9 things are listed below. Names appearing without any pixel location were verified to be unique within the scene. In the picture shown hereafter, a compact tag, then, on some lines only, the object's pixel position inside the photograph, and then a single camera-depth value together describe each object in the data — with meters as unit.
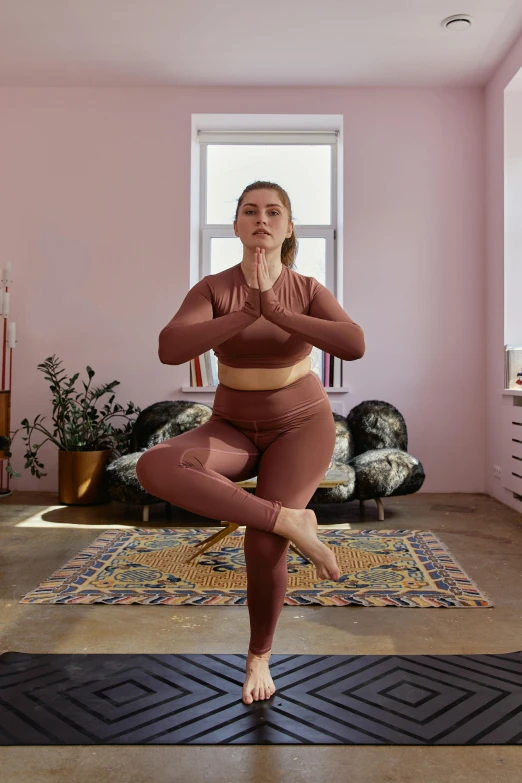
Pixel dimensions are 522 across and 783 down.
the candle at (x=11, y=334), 5.39
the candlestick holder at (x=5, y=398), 5.34
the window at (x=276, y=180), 6.03
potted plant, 5.06
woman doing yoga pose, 1.85
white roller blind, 6.03
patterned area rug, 2.86
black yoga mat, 1.70
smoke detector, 4.57
